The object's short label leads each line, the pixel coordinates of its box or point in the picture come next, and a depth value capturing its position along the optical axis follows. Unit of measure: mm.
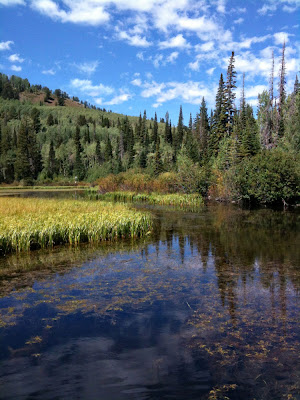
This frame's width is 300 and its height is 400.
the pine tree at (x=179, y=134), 80300
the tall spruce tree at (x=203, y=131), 59619
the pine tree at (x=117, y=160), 70594
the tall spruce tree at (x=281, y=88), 45438
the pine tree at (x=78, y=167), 82875
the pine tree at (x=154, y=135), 91312
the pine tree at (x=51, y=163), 87625
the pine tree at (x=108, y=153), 83900
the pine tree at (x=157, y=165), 45750
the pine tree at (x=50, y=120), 120750
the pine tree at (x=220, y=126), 48469
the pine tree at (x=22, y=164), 77312
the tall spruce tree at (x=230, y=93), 48625
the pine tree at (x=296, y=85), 62350
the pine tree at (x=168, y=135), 89750
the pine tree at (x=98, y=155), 87950
